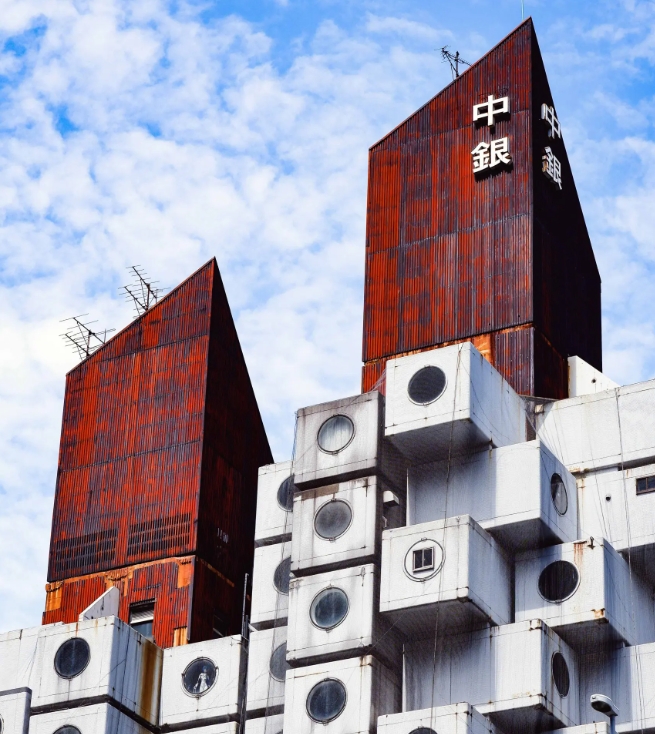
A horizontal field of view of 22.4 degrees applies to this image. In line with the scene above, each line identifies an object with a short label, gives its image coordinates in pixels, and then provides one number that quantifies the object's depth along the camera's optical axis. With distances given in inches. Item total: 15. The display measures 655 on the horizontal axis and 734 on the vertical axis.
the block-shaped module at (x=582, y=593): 2493.8
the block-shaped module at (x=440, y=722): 2356.1
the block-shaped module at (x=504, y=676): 2420.0
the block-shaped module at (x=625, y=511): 2618.1
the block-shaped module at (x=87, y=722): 2785.4
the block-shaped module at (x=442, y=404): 2586.1
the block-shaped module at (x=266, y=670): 2706.7
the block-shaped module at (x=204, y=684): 2810.0
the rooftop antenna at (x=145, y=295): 3772.1
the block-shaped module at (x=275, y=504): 2849.4
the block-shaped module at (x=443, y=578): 2465.6
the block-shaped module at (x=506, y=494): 2554.1
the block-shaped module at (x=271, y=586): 2778.1
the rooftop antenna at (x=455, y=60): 3561.8
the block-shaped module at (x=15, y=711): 2839.6
